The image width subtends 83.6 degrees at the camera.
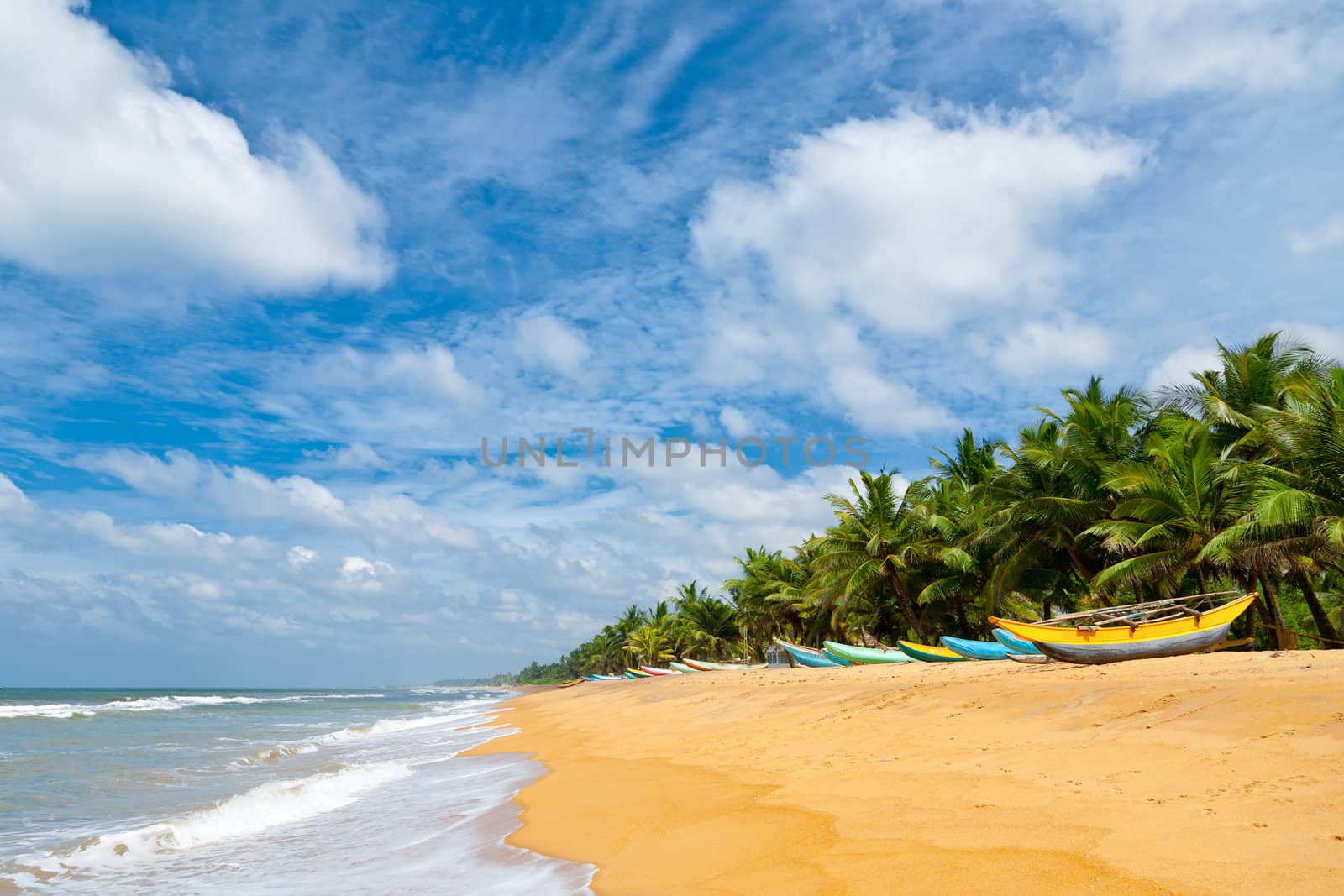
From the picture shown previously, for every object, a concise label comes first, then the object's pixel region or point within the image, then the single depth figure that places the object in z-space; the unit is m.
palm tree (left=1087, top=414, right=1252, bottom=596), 17.61
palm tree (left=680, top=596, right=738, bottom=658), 56.97
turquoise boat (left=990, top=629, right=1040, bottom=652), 18.36
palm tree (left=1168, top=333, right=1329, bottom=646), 16.44
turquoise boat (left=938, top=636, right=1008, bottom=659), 20.91
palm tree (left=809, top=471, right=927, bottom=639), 28.59
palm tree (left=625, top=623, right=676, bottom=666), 65.88
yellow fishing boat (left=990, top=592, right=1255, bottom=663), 13.48
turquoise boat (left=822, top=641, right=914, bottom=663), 25.00
